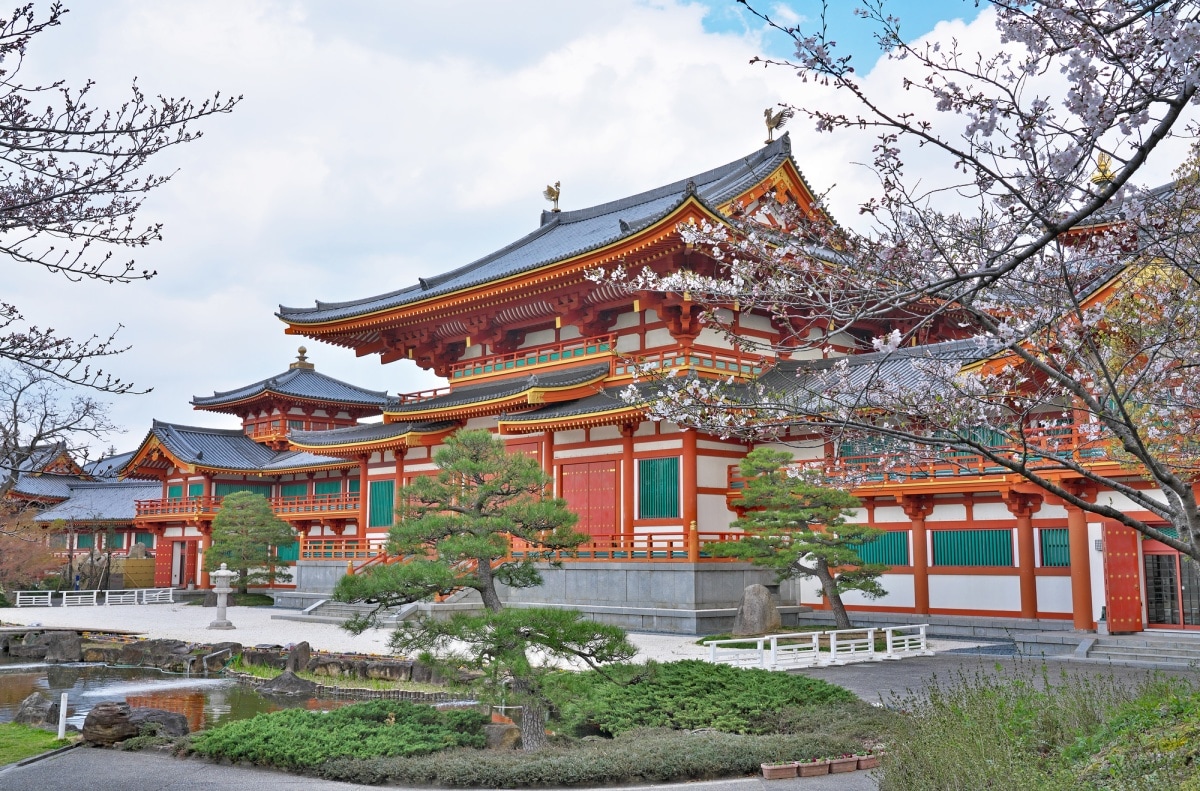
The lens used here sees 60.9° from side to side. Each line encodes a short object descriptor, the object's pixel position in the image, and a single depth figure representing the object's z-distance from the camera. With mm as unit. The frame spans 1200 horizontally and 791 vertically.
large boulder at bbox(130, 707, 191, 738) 11695
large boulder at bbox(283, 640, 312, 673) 18719
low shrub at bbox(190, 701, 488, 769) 10008
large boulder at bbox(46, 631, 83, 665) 23359
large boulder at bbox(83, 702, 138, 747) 11359
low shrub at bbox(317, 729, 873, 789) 9227
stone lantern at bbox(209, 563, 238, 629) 26969
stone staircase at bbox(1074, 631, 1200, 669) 17766
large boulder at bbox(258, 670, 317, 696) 16953
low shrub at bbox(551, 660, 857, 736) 10922
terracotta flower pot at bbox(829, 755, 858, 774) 9188
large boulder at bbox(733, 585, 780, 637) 20797
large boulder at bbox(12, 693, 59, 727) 13320
